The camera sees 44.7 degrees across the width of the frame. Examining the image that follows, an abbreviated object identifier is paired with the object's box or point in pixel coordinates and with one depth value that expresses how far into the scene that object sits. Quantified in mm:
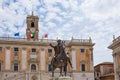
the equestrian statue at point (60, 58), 10631
